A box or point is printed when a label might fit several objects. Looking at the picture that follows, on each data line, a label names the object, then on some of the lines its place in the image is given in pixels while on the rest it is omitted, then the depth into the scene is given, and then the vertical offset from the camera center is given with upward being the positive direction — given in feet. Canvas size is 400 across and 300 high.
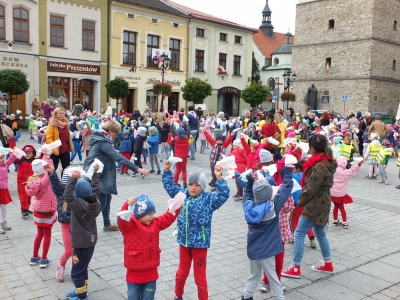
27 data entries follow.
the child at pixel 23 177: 24.21 -3.92
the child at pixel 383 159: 39.43 -3.92
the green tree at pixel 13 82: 71.31 +4.83
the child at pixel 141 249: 11.93 -3.95
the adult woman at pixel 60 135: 26.78 -1.59
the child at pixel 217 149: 32.27 -2.69
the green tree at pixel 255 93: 115.35 +6.24
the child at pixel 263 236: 13.28 -3.93
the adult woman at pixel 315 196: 16.47 -3.18
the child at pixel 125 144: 40.41 -3.10
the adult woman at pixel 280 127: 37.58 -1.00
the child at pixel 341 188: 22.98 -3.93
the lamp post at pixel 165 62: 81.74 +11.29
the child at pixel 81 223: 13.55 -3.75
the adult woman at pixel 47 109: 65.10 +0.28
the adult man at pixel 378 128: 50.67 -1.19
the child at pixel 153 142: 39.60 -2.77
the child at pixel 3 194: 21.34 -4.34
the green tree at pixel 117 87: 89.81 +5.46
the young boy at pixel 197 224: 13.25 -3.56
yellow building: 99.14 +16.59
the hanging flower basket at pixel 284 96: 115.21 +5.72
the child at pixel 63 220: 15.58 -4.15
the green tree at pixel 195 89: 98.78 +5.97
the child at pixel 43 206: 16.61 -3.83
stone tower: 126.31 +21.29
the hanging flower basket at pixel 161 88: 89.06 +5.46
